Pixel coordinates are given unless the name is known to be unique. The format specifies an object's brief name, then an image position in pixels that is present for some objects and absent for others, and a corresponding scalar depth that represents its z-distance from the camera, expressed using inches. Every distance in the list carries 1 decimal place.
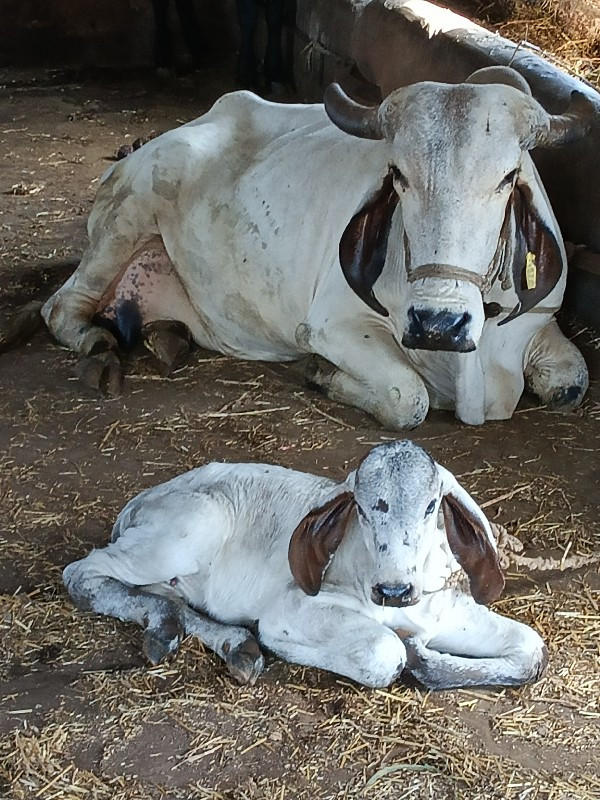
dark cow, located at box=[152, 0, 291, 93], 426.9
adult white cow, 179.9
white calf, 125.3
